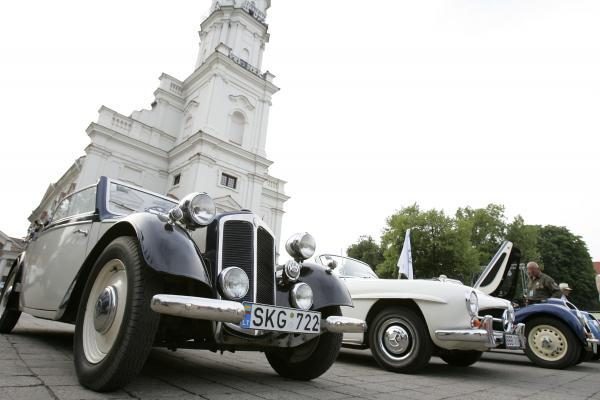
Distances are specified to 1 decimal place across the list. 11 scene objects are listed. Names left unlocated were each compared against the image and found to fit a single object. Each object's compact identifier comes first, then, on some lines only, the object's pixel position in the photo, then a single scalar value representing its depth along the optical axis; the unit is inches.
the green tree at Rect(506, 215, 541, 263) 1549.0
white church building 922.1
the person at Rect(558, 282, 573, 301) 358.3
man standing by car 274.4
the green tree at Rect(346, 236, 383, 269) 2010.1
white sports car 146.3
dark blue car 213.3
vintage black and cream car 76.0
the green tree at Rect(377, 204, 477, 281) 1238.9
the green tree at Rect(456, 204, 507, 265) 1605.6
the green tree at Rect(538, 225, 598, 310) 1792.6
